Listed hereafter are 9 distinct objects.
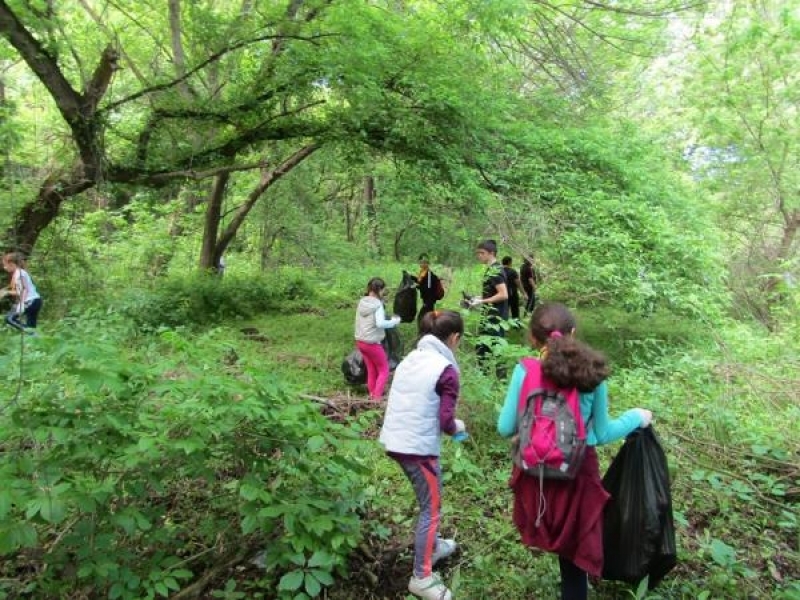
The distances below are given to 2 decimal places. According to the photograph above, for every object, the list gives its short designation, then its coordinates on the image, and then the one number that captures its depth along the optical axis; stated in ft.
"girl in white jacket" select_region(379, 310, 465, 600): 10.11
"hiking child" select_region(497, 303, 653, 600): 8.20
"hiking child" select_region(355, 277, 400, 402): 19.75
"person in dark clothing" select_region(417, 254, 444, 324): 26.73
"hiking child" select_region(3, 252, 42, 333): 23.99
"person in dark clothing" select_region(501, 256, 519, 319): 24.73
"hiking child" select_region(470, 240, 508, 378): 20.71
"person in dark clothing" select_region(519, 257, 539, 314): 29.45
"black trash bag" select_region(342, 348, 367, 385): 21.40
